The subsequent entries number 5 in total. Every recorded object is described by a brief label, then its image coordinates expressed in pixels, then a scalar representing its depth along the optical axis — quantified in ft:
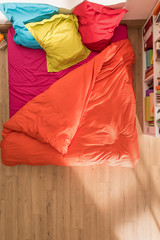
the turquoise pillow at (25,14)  5.50
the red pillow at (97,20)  5.29
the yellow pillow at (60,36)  5.41
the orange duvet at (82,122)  5.27
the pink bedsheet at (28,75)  5.92
